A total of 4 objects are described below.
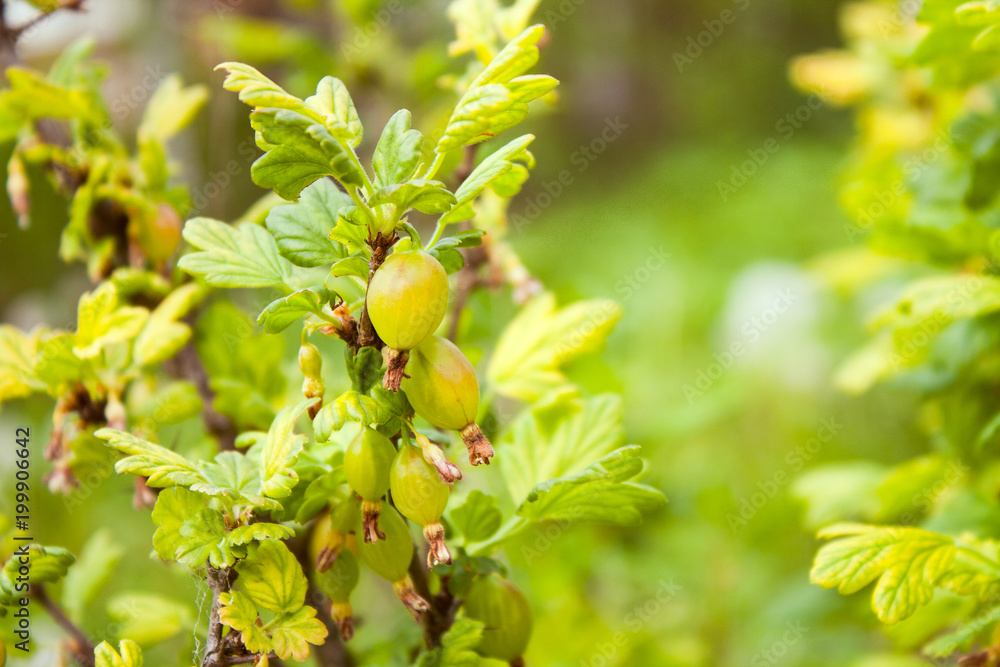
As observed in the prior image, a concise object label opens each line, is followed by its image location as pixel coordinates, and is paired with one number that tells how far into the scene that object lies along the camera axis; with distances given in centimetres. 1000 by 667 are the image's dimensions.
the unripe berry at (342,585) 41
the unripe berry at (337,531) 41
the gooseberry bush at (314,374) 40
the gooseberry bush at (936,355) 42
